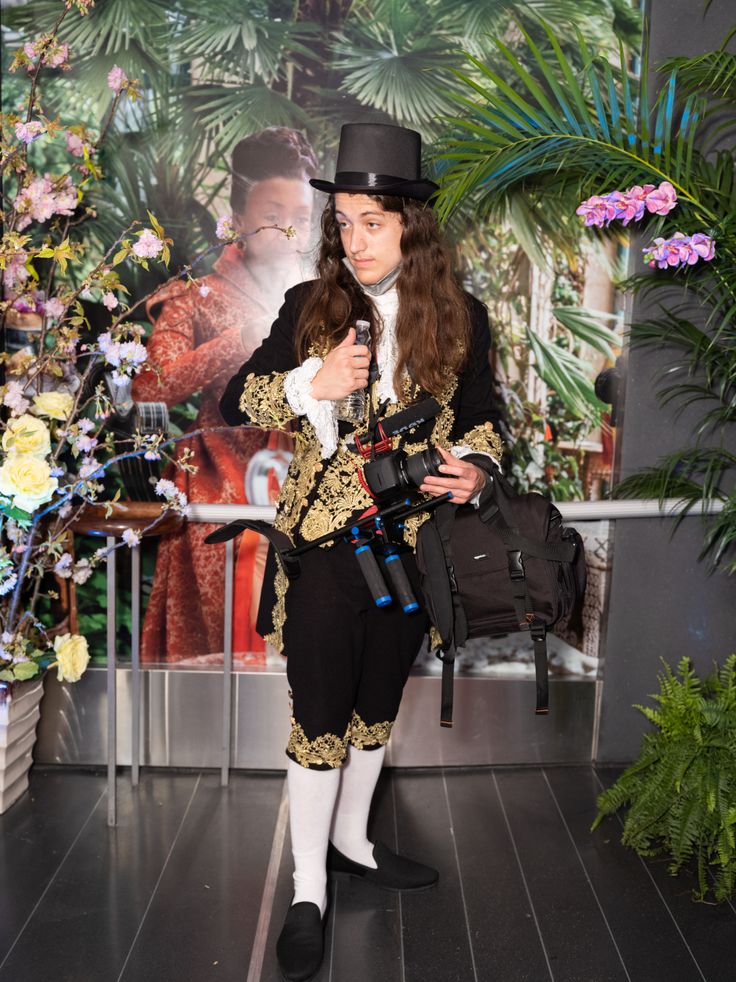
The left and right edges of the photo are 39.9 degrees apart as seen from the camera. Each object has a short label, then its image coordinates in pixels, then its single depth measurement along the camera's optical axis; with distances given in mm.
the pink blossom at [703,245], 2430
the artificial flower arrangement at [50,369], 2414
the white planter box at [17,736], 2736
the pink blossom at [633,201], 2451
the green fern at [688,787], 2449
